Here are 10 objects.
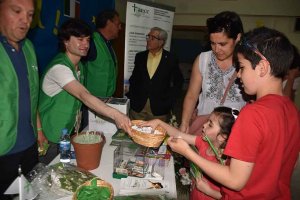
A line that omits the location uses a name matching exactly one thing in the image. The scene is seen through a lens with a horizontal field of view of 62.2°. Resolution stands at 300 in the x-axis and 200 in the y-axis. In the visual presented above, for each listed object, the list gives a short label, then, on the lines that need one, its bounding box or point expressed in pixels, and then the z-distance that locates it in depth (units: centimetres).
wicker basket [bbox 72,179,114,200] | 111
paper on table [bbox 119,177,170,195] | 126
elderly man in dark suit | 320
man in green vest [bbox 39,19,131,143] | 171
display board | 393
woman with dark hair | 168
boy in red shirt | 94
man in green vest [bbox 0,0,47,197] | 133
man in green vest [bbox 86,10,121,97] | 305
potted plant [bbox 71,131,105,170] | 138
